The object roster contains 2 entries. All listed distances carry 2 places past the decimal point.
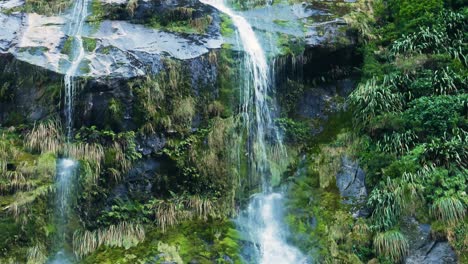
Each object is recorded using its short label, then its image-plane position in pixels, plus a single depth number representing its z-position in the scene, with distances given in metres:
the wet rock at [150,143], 11.83
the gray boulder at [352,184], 11.20
